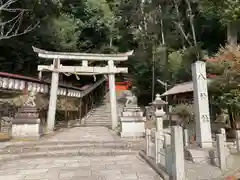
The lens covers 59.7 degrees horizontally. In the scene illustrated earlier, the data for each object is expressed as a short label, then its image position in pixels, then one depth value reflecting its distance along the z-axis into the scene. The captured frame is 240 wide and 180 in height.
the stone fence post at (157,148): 5.51
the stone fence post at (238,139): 6.45
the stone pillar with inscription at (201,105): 6.07
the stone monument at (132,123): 10.38
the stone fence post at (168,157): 4.46
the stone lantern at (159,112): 9.83
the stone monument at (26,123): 9.58
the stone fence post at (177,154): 4.10
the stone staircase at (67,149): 7.30
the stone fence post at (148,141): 6.65
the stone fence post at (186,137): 6.97
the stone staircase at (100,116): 17.41
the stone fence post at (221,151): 5.07
